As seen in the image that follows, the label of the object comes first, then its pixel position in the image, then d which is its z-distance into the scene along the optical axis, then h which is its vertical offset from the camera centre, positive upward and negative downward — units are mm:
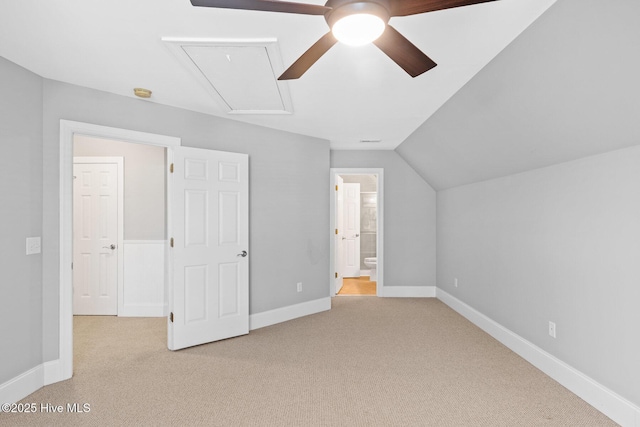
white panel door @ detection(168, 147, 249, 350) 3580 -354
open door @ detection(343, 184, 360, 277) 7469 -200
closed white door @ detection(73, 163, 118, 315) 4695 -334
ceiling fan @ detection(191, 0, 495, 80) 1381 +805
